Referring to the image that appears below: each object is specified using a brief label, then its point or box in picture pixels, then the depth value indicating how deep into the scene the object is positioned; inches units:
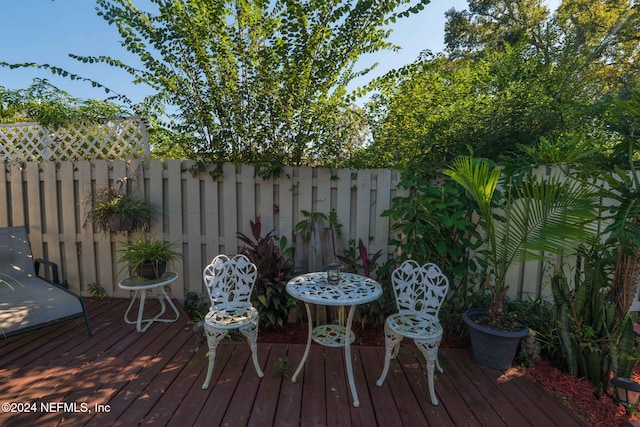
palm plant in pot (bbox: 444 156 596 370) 80.2
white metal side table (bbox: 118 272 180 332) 104.8
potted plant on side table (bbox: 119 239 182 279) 108.6
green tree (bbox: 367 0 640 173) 110.1
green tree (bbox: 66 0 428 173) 108.0
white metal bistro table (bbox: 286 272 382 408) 73.9
